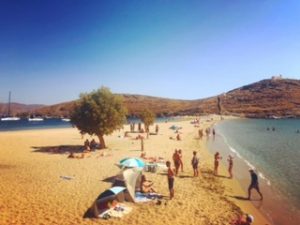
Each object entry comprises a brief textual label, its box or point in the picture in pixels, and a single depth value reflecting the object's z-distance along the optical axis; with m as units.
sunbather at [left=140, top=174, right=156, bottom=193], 16.12
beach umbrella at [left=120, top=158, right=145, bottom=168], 18.27
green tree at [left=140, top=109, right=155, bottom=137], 53.41
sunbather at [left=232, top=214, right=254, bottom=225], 11.09
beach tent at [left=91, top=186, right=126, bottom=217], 12.98
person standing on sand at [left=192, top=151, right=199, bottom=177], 20.30
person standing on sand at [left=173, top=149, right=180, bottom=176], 20.76
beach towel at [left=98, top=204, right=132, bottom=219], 12.68
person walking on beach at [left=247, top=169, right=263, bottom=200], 17.16
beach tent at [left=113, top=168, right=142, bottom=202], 14.64
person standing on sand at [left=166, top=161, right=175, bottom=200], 15.26
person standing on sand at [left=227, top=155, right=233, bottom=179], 22.12
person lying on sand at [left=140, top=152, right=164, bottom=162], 24.80
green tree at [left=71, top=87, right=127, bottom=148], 30.55
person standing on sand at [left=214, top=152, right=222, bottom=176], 22.38
